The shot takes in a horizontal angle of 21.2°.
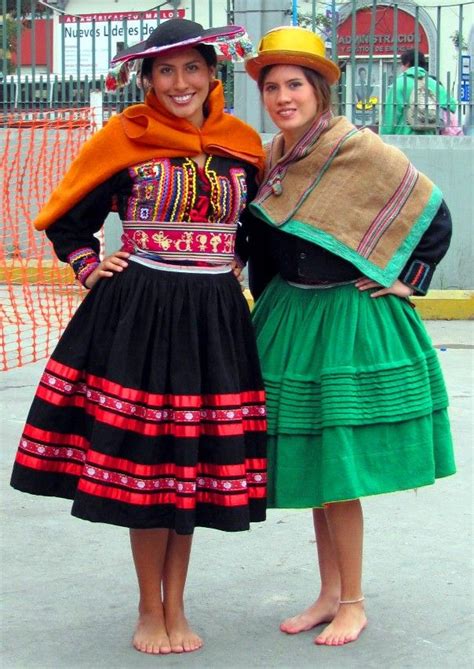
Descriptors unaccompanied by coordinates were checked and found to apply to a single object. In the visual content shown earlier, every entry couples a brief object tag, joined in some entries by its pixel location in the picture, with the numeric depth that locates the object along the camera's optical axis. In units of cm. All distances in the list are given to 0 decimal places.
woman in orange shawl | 359
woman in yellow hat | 372
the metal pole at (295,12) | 985
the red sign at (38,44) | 1076
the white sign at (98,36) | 1074
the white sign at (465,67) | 1049
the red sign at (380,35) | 1050
